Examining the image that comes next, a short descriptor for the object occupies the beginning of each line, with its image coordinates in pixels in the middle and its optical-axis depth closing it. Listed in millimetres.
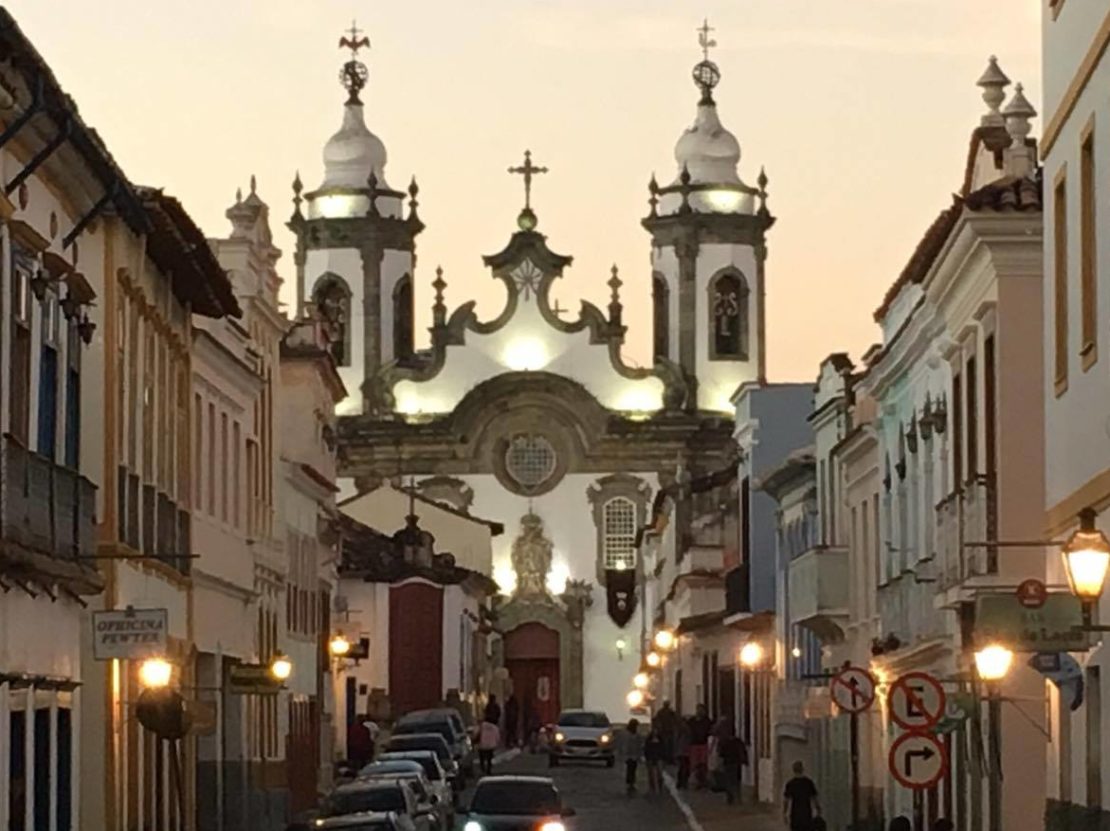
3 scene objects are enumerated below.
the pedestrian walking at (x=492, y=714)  83375
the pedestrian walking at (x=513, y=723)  101938
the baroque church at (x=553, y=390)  115250
